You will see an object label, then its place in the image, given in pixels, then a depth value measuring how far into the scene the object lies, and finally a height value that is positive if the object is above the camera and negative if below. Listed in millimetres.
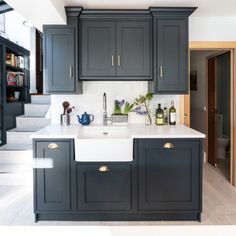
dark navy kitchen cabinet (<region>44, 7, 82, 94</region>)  3506 +579
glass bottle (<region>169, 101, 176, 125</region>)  3861 -111
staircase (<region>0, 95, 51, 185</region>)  4426 -623
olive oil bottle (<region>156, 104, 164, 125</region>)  3827 -122
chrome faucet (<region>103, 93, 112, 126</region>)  3875 -60
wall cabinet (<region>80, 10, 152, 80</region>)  3541 +717
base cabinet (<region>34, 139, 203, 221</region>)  3123 -760
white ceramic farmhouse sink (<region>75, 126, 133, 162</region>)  3060 -417
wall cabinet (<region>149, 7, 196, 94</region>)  3523 +656
